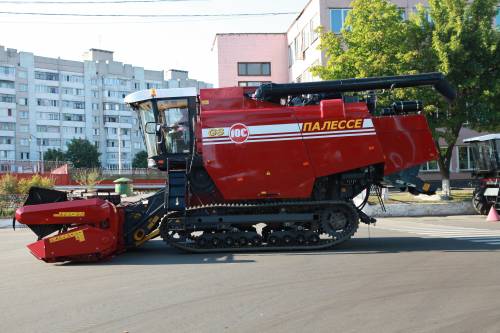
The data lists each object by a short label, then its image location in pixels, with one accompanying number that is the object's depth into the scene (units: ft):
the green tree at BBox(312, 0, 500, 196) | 72.18
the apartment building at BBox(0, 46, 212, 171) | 312.50
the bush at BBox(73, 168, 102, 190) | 122.52
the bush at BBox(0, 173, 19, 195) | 90.59
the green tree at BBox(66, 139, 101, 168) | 279.49
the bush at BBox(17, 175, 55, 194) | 91.81
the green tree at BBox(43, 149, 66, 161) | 280.31
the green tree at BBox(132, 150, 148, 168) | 298.56
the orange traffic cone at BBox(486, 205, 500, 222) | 59.88
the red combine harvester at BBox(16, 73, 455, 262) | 36.27
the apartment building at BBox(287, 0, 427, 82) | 118.42
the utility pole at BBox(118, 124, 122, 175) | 329.89
